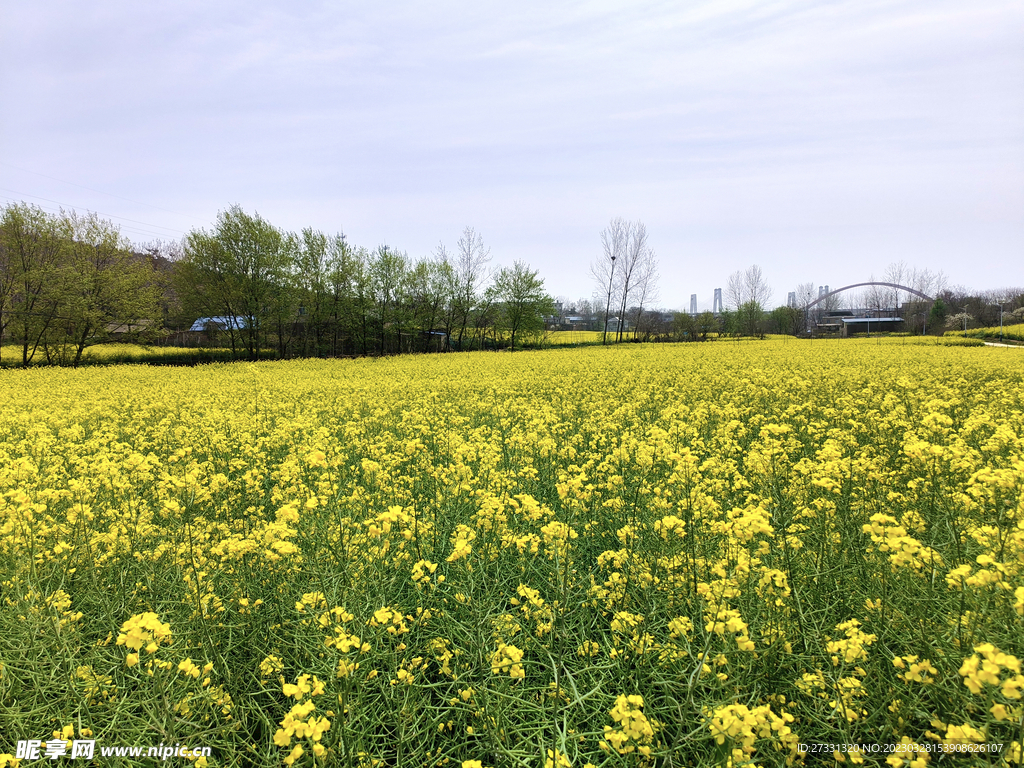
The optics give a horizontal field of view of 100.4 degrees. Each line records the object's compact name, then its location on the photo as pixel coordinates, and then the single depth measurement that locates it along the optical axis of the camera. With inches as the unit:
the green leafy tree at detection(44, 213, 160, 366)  1005.2
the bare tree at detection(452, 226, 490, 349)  1644.9
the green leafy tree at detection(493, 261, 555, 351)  1740.9
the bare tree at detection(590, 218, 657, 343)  2076.8
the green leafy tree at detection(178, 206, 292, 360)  1278.3
